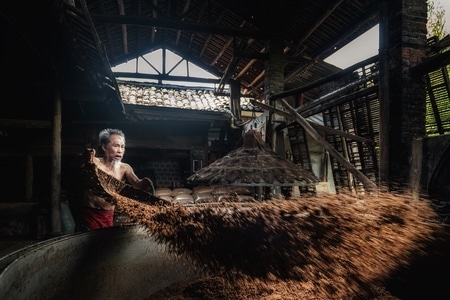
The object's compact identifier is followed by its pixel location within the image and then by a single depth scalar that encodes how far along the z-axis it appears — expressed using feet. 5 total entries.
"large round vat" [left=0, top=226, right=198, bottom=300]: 4.82
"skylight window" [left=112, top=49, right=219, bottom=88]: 42.45
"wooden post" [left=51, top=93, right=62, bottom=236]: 16.29
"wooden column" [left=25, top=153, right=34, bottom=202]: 20.76
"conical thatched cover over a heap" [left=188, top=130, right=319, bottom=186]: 12.18
